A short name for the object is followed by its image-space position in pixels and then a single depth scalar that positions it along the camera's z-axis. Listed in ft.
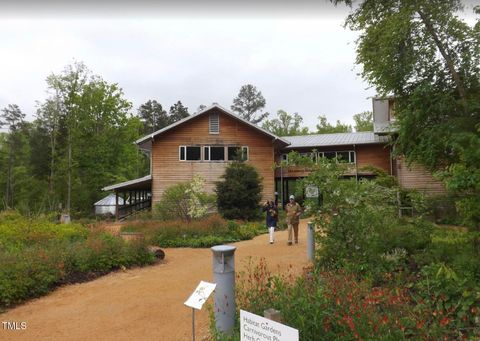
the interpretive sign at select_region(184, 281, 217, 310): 14.83
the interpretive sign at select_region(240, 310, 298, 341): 9.86
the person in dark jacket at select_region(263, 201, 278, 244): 48.99
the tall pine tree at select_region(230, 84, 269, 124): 225.97
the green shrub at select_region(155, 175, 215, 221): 63.82
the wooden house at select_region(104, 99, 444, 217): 91.66
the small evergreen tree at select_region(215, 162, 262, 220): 75.51
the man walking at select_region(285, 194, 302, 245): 44.09
